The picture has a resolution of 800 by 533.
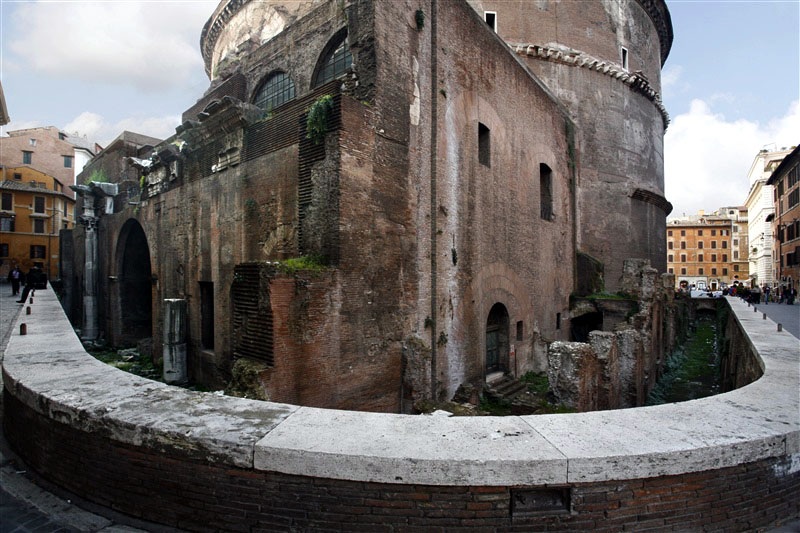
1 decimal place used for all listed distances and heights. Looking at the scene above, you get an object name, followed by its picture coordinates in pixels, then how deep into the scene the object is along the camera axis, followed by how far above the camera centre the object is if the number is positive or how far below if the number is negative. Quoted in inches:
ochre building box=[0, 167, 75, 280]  1315.2 +164.7
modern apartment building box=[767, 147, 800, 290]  1110.4 +133.3
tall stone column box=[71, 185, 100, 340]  612.7 +8.9
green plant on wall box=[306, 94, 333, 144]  257.6 +90.0
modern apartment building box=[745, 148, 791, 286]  1508.4 +199.7
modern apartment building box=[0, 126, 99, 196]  1512.1 +423.3
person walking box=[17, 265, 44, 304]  576.0 -8.0
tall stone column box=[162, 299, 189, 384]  395.9 -60.3
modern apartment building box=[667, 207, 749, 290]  2210.3 +104.1
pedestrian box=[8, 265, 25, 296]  690.6 -11.0
